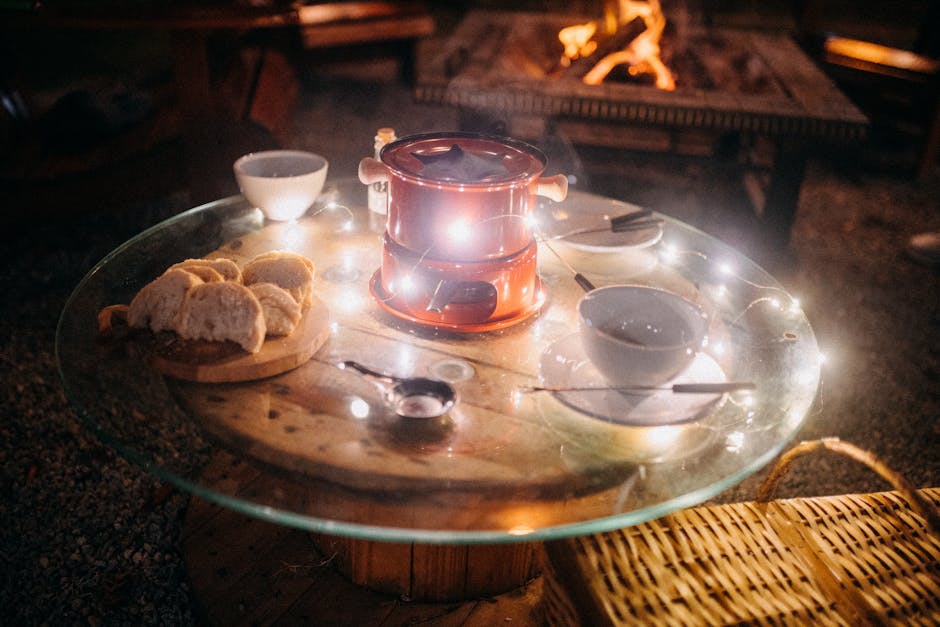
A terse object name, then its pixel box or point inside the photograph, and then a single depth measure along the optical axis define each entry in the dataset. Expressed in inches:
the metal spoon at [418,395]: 57.0
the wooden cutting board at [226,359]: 57.3
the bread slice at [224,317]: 58.3
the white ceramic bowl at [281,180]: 83.2
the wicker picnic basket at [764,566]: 55.2
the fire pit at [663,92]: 142.6
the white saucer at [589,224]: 83.7
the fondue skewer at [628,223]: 85.7
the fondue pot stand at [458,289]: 63.6
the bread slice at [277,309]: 61.0
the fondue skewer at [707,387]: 54.1
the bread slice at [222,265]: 66.3
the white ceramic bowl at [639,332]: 52.5
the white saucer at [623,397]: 53.9
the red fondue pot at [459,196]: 59.6
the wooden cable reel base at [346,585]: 77.5
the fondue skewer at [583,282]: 71.0
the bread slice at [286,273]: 65.9
